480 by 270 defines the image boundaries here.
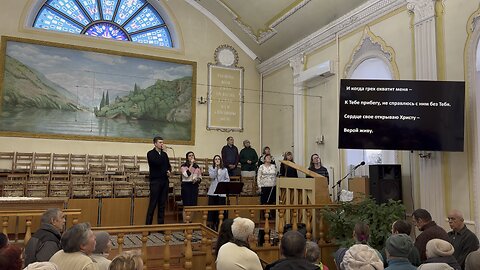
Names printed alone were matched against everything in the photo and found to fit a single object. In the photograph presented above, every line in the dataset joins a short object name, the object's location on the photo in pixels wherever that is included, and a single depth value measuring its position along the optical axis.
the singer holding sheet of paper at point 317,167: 7.33
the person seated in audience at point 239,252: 2.79
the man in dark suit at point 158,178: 6.35
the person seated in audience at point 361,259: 2.24
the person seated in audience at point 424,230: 3.69
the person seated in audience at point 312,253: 2.73
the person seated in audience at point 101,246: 2.73
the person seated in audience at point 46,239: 3.07
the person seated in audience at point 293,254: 2.40
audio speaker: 6.15
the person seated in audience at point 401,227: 3.54
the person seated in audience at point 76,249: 2.48
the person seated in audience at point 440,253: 2.71
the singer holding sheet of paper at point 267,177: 7.32
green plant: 5.09
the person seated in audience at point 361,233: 3.35
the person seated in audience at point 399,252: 2.56
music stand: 5.95
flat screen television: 5.30
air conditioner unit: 8.48
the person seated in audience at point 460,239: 3.87
